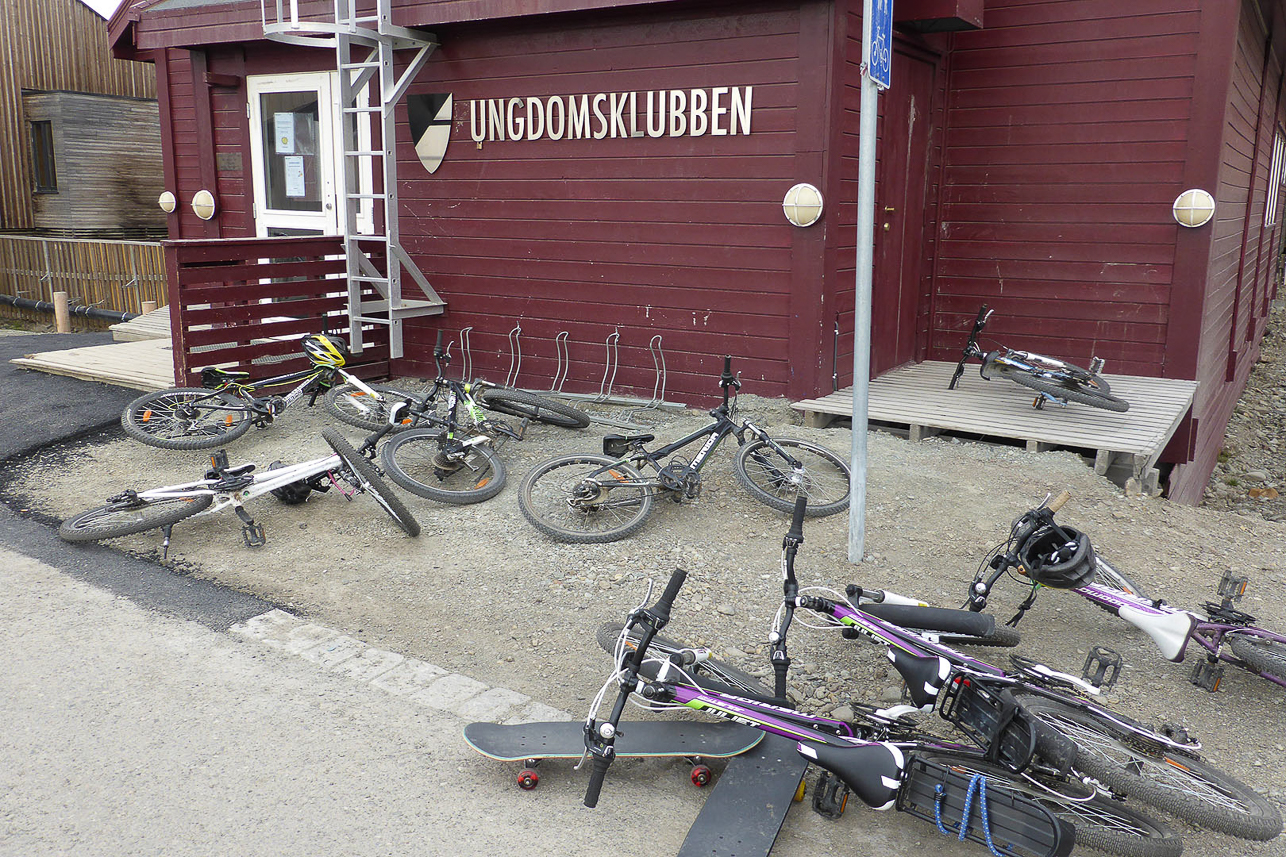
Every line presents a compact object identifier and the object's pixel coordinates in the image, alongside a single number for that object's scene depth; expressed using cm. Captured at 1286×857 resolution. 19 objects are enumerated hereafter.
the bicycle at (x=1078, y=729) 312
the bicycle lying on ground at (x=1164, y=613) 401
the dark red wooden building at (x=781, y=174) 751
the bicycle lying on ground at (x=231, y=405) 722
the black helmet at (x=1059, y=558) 387
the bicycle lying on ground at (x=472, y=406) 671
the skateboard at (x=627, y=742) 354
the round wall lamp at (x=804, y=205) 721
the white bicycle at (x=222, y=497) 565
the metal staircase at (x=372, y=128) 834
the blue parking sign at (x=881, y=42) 445
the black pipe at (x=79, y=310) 1562
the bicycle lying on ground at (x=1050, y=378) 702
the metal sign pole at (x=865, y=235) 445
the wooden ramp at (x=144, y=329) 1139
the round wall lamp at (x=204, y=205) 1051
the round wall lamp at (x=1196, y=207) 775
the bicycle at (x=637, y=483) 571
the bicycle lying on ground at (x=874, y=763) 298
